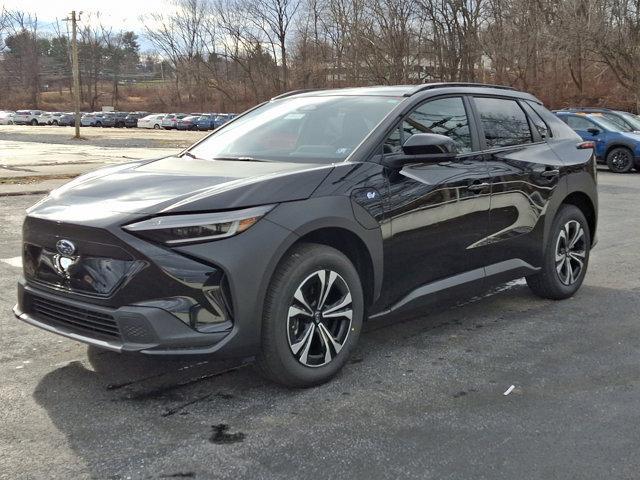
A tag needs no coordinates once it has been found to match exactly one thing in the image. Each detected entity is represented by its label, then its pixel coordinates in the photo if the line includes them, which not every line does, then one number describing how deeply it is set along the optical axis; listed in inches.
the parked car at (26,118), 2970.0
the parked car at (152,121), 2561.5
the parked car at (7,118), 3021.7
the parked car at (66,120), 2839.6
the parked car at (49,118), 2928.4
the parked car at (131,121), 2758.4
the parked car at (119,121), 2757.4
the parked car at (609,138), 687.1
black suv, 130.5
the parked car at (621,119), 712.4
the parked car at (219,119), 2270.5
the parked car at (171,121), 2452.9
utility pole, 1599.4
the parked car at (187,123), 2379.4
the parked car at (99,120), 2748.5
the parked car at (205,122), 2306.8
